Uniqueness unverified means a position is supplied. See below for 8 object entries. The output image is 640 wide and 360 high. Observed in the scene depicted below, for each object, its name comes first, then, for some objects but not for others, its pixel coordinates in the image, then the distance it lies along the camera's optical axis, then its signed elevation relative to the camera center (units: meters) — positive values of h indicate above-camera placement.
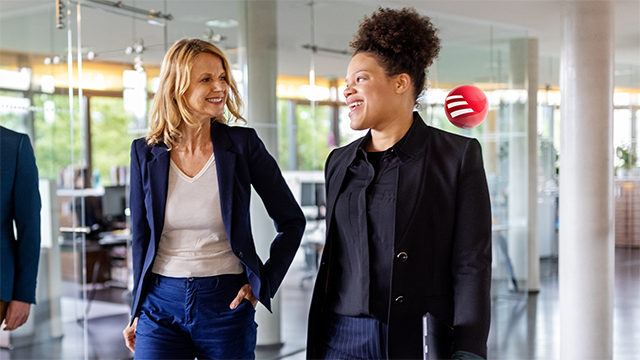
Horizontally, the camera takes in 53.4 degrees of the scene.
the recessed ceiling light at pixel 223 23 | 5.21 +1.10
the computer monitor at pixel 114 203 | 7.74 -0.55
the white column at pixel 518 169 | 7.34 -0.18
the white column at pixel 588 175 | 4.63 -0.16
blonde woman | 1.97 -0.19
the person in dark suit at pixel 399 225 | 1.54 -0.17
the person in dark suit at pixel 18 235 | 2.40 -0.29
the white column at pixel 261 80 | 5.18 +0.63
